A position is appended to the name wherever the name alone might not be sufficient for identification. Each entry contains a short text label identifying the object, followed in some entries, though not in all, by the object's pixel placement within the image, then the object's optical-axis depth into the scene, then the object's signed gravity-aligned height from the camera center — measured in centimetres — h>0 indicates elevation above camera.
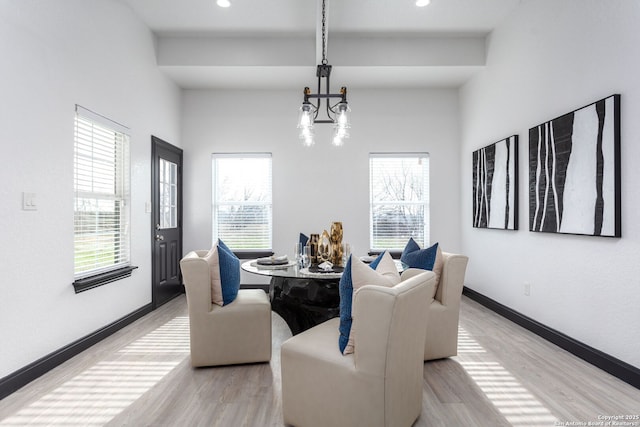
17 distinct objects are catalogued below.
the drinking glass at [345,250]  288 -32
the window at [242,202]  507 +15
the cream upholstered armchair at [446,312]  259 -76
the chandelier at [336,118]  271 +74
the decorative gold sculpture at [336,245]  279 -26
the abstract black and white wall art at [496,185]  363 +32
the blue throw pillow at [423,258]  270 -37
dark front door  416 -10
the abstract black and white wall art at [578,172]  243 +32
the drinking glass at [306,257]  273 -36
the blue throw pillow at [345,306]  169 -46
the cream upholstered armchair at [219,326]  250 -83
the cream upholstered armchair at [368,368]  151 -73
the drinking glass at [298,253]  284 -34
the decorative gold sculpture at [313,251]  279 -31
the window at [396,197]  510 +23
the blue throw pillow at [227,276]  259 -48
